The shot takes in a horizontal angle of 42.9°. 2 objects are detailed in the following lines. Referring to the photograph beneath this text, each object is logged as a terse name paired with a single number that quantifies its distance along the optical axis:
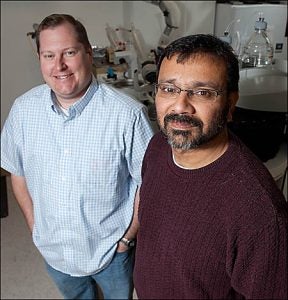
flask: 1.17
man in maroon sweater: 0.74
